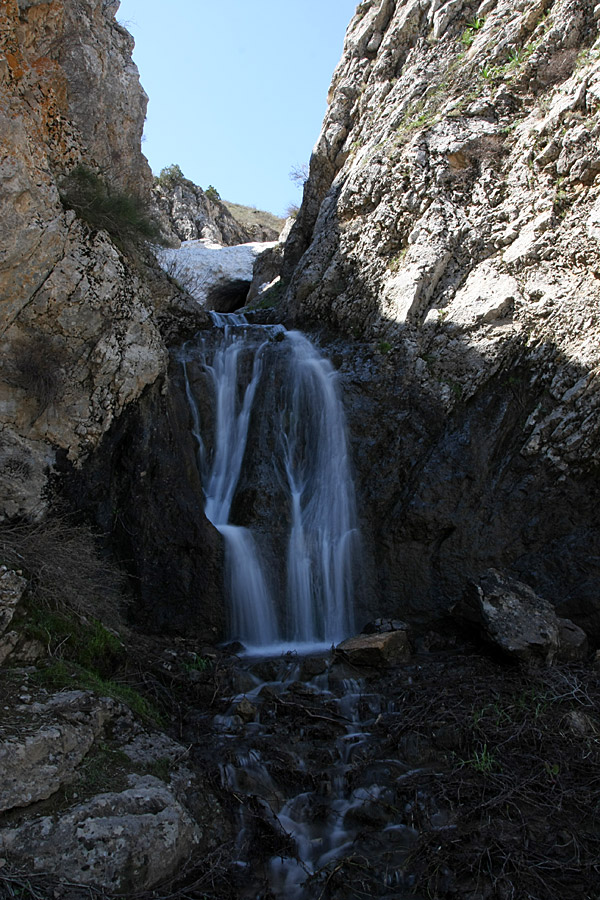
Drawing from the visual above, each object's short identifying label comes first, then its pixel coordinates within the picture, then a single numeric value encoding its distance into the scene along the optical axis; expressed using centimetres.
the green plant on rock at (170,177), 2733
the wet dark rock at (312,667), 671
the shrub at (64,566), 550
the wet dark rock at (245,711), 580
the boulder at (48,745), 374
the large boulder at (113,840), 347
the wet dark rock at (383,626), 786
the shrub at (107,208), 825
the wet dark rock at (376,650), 698
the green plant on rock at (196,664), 666
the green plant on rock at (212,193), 2863
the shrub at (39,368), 733
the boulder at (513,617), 657
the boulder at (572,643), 687
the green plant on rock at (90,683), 478
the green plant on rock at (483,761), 495
